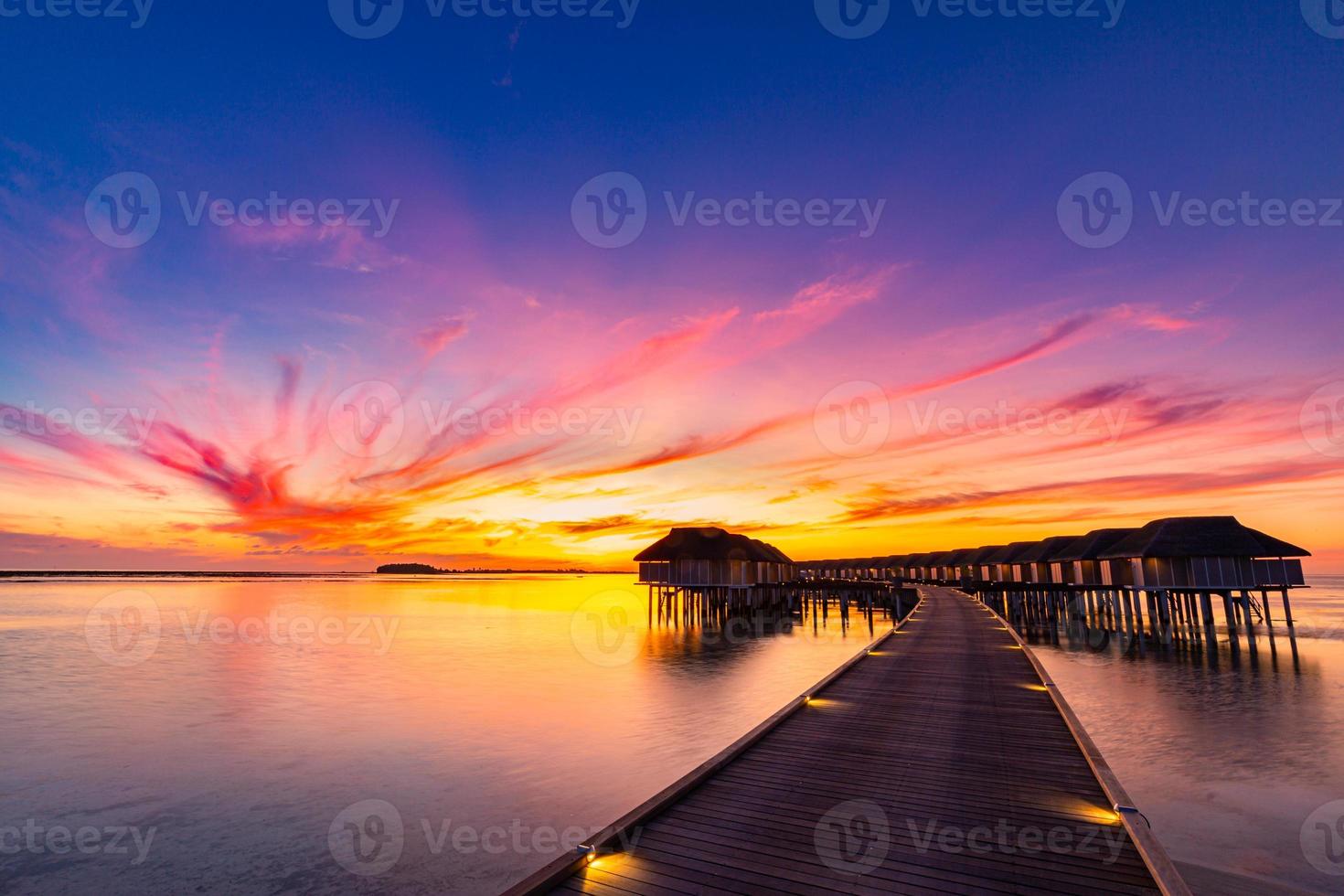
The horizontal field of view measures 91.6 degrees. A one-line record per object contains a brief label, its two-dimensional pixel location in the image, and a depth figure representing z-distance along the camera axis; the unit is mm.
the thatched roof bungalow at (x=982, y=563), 63475
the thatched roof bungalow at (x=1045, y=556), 47594
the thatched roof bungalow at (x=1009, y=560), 54219
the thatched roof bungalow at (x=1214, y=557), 30953
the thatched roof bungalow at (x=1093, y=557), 40244
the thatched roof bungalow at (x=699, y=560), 46312
